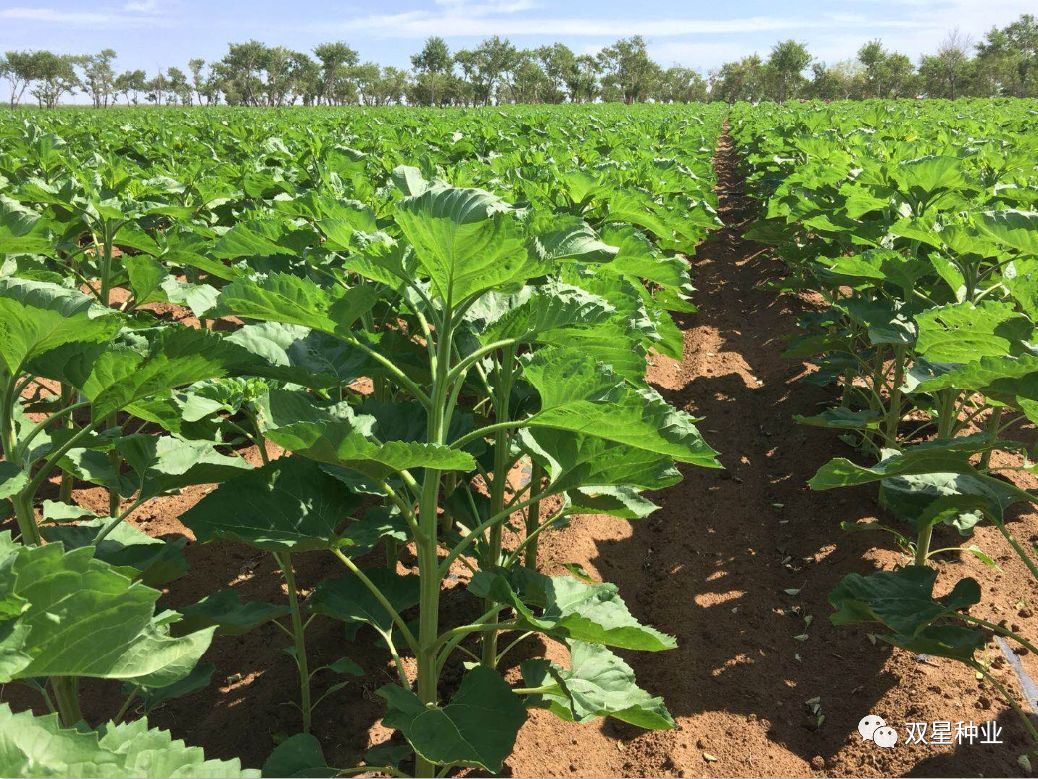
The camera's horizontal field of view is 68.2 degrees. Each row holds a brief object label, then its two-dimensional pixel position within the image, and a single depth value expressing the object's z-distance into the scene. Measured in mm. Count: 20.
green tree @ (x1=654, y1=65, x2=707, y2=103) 107438
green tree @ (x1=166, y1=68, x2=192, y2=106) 111750
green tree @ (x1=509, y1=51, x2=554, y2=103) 87438
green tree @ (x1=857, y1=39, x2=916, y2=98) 79125
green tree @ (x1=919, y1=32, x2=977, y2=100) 72000
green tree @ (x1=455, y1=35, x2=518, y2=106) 88250
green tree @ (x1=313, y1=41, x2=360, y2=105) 90312
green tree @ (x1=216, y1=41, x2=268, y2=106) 94625
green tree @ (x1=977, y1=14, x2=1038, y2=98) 68062
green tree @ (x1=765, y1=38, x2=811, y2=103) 78875
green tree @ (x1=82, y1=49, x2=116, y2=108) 110625
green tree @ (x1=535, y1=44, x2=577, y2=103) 91438
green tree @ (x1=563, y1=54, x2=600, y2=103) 88688
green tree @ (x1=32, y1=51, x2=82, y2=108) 93312
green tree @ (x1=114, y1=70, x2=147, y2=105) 114875
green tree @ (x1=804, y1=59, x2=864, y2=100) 80688
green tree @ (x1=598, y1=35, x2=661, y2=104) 97688
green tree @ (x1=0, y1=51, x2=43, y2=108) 91875
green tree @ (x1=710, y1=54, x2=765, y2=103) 91750
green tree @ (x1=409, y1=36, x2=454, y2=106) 85625
